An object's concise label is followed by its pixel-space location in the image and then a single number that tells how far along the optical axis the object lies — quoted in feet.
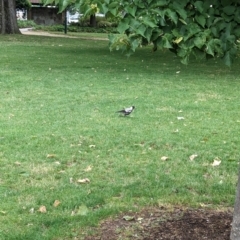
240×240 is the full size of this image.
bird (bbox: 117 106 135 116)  43.25
